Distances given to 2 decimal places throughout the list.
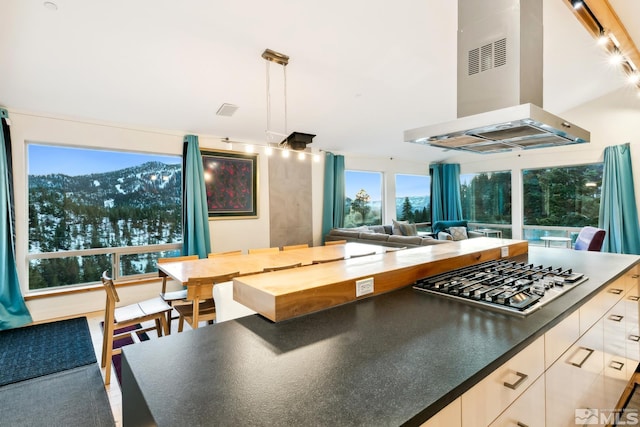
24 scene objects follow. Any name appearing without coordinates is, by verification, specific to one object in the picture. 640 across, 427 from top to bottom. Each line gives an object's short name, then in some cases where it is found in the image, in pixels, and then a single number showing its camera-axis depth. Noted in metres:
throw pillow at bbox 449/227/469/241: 6.89
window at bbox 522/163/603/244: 5.94
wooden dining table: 2.68
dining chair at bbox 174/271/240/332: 2.29
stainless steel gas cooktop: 1.23
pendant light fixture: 3.09
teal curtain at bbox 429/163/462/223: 8.09
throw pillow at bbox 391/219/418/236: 6.61
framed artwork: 4.79
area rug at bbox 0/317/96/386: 2.55
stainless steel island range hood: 1.64
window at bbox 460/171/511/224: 7.25
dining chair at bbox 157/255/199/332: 3.02
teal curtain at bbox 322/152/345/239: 6.09
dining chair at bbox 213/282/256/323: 1.67
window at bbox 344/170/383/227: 6.85
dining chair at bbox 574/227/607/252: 4.55
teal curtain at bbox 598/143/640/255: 5.22
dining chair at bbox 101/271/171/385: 2.36
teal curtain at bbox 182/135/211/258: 4.39
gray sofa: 4.51
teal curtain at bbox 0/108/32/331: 3.26
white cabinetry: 0.83
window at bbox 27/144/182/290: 3.68
